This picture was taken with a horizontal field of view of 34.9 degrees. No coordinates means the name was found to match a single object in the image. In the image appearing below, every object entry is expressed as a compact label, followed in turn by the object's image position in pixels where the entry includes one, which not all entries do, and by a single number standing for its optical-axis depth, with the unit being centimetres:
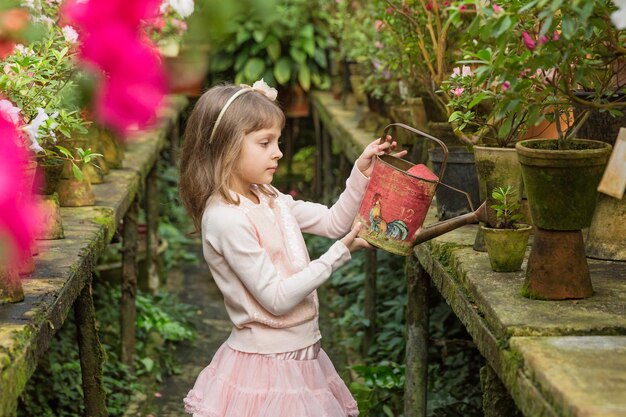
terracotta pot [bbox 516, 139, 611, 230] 250
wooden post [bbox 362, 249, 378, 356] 559
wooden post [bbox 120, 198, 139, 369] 536
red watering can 271
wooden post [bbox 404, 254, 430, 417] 387
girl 275
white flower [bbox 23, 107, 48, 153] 265
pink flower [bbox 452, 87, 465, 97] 323
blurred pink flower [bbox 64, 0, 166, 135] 79
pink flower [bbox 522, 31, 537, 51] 239
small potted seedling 287
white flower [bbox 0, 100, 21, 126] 233
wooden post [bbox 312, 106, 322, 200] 1005
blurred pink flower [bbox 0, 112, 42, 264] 81
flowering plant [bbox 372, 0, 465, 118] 415
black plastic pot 371
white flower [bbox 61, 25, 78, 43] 327
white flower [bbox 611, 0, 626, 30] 185
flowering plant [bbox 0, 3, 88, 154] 276
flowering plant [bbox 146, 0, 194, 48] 586
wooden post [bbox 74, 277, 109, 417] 362
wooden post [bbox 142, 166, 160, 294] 704
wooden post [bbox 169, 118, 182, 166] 991
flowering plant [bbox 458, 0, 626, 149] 214
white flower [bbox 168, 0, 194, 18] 108
